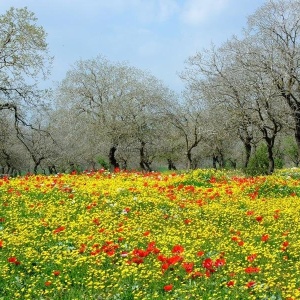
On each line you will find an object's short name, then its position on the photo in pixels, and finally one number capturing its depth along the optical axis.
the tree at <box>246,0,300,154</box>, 30.95
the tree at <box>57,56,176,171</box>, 50.06
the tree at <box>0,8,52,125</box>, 29.77
